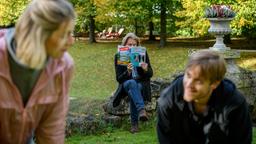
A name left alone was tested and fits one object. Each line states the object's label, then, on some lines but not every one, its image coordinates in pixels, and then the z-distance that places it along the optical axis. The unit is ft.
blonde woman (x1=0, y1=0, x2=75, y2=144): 7.34
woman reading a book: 23.84
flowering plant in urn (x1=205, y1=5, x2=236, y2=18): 29.89
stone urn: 29.99
